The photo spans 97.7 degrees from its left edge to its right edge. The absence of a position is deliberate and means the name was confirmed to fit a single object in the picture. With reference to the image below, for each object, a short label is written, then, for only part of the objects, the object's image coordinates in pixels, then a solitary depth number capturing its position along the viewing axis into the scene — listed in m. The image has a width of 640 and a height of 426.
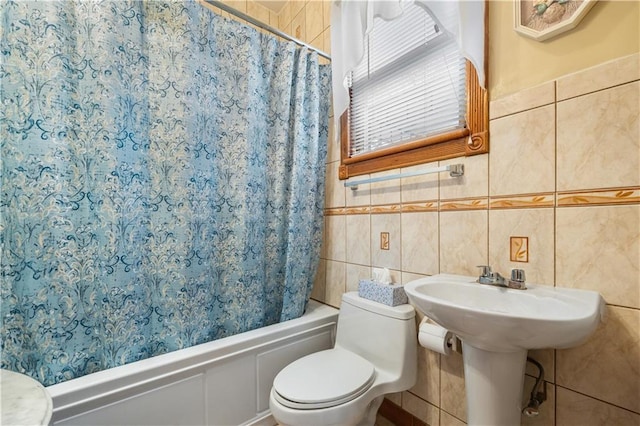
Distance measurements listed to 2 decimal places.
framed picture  0.87
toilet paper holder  1.07
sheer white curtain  1.00
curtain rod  1.40
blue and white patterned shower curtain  0.98
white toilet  1.00
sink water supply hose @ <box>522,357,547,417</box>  0.92
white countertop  0.53
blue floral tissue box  1.29
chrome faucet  0.94
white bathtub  0.99
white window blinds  1.25
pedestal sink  0.68
